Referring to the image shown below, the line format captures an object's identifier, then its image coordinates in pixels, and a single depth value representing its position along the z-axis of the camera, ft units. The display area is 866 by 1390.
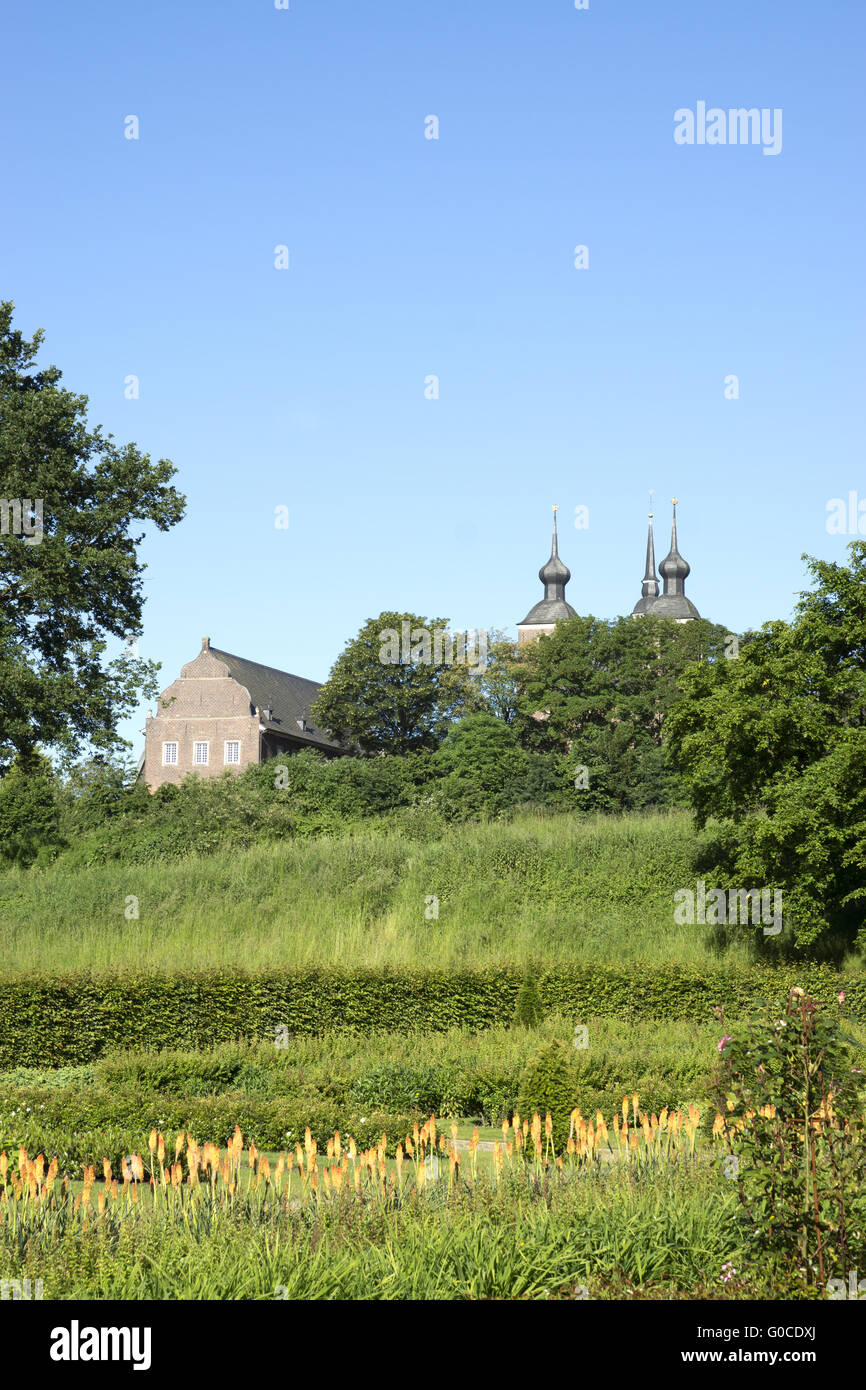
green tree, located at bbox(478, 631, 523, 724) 189.26
